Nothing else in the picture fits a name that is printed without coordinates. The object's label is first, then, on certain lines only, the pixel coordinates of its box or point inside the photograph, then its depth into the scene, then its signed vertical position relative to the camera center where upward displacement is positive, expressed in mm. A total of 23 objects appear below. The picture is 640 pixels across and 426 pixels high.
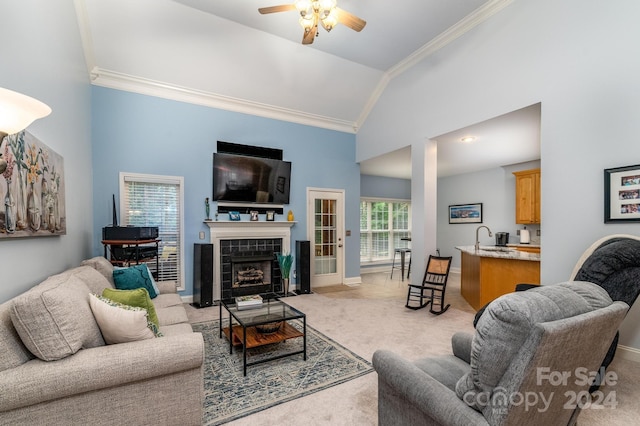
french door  5926 -425
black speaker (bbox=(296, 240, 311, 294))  5398 -981
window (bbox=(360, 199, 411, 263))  7941 -388
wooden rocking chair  4298 -1073
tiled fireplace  4863 -682
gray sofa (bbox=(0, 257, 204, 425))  1365 -778
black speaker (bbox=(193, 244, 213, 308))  4496 -965
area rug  2096 -1364
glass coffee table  2609 -1117
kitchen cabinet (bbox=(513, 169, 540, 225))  5781 +341
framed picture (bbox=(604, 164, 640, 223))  2607 +171
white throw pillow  1695 -627
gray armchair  991 -532
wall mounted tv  4984 +618
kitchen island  3719 -799
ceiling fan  2654 +1889
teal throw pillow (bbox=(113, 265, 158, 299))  3021 -682
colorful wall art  1799 +179
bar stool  6852 -1005
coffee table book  3068 -941
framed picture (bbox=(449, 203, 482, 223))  7218 +8
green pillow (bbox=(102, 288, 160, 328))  2037 -584
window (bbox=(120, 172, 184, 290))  4434 +32
